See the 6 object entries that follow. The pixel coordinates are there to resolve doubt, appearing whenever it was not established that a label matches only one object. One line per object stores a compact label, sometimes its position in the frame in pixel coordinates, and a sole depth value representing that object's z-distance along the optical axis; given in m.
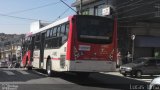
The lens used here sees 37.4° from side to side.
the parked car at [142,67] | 16.86
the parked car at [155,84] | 6.54
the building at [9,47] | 74.53
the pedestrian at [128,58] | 23.40
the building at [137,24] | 25.07
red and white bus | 11.55
